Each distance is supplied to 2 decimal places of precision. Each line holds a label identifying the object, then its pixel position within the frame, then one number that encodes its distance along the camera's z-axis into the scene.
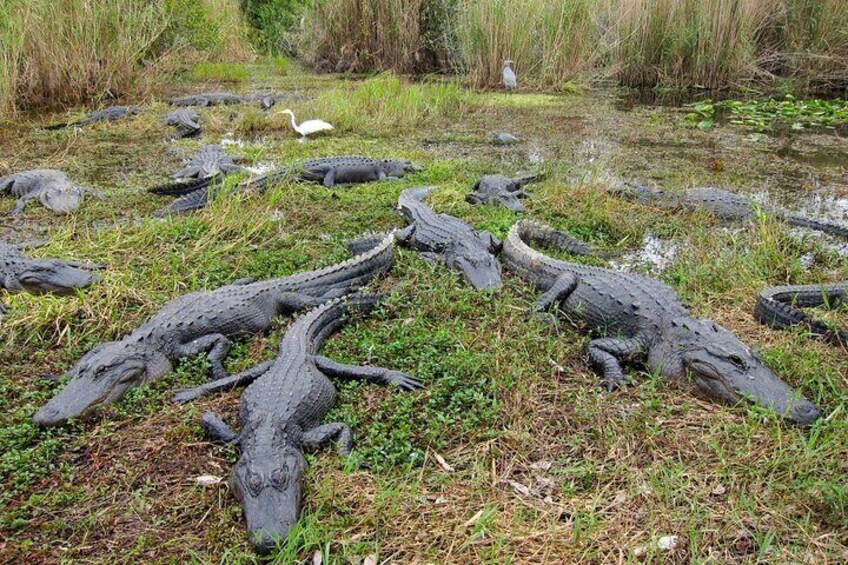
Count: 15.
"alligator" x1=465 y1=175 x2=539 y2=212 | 5.87
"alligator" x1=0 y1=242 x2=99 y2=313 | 3.96
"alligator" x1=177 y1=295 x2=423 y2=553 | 2.31
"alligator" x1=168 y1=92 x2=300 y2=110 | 10.86
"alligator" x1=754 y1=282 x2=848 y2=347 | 3.52
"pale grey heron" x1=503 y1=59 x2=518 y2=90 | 11.41
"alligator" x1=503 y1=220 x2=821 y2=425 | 2.96
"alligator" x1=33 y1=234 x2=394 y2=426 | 3.02
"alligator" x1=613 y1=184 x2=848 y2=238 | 5.21
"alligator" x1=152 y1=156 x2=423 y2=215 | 5.83
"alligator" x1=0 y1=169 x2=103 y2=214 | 5.72
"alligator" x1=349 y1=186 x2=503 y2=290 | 4.25
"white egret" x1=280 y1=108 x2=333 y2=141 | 8.53
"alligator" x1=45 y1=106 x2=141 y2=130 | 8.89
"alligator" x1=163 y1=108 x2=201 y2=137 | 8.95
